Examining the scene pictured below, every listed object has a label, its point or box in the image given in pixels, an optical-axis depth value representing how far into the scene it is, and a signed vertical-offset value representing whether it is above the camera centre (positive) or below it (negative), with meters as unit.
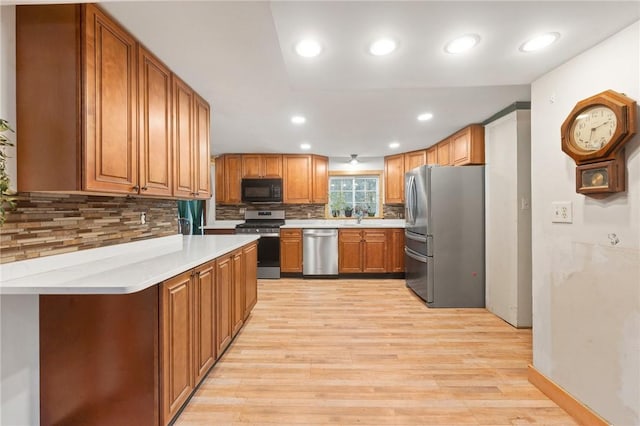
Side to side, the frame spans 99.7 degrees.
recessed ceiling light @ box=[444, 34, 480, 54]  1.38 +0.89
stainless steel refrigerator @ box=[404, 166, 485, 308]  3.20 -0.30
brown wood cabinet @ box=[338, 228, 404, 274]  4.54 -0.63
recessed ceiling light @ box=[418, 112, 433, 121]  2.89 +1.05
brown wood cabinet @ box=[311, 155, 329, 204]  4.93 +0.60
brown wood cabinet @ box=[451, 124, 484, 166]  3.18 +0.81
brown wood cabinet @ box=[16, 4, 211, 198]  1.25 +0.56
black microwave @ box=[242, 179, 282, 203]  4.74 +0.42
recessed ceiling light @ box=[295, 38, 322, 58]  1.42 +0.90
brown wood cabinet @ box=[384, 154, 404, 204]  4.87 +0.62
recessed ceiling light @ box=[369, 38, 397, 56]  1.42 +0.90
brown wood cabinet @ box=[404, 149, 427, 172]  4.55 +0.92
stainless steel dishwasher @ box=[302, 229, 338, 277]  4.54 -0.67
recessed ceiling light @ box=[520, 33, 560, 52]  1.36 +0.88
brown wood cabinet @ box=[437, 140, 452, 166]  3.75 +0.85
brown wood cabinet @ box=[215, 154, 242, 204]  4.82 +0.65
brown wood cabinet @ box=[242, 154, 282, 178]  4.83 +0.86
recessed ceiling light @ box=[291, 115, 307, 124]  2.99 +1.07
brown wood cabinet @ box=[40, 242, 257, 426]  1.26 -0.67
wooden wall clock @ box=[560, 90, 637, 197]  1.26 +0.37
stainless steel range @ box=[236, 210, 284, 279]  4.54 -0.56
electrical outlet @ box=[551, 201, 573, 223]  1.57 +0.00
